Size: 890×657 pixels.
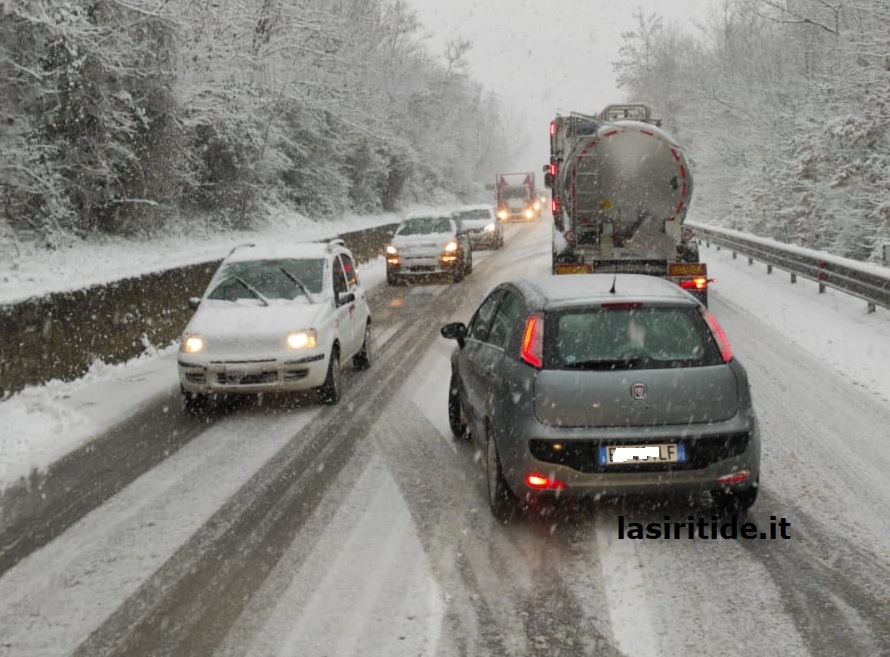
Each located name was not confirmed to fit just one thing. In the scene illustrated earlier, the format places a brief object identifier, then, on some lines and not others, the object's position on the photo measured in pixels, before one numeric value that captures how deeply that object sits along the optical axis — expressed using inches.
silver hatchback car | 215.5
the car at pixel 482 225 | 1360.7
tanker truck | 595.2
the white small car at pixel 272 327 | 367.2
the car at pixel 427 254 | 898.1
